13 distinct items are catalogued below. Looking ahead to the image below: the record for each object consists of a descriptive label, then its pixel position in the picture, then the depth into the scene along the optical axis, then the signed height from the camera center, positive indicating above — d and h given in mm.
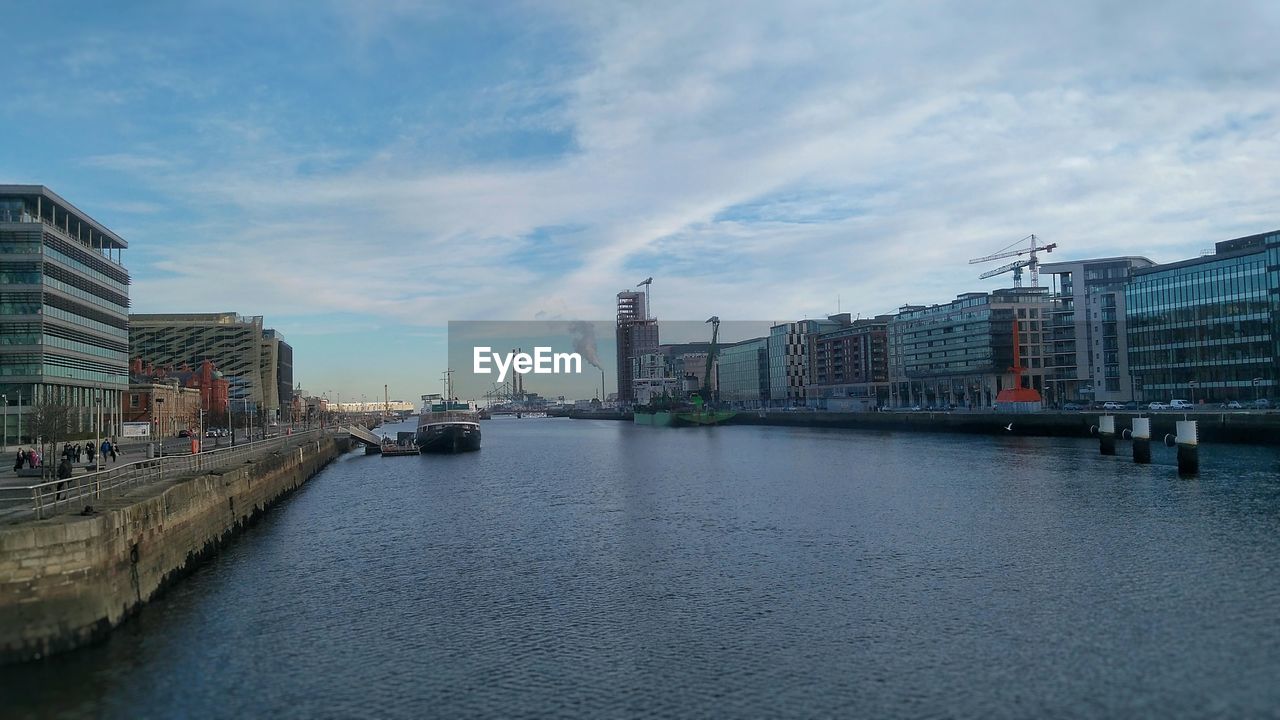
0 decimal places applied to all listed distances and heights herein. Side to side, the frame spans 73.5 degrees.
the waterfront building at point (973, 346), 160875 +8191
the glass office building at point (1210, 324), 99188 +7157
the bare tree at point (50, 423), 43656 -587
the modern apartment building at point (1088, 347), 140750 +6502
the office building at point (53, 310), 66688 +8503
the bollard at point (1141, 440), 60656 -4106
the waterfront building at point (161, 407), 100000 +212
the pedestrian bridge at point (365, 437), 103250 -4030
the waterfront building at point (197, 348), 190500 +13683
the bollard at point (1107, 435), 69625 -4180
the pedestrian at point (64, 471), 32188 -2263
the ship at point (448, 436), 103625 -4254
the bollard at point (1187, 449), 51719 -4101
